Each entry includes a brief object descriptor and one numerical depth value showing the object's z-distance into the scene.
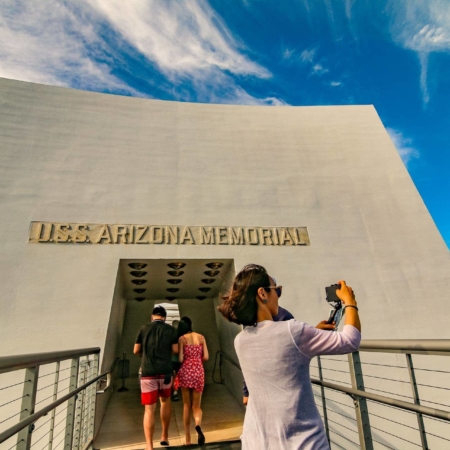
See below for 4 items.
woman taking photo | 1.20
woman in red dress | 4.18
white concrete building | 5.42
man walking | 3.71
